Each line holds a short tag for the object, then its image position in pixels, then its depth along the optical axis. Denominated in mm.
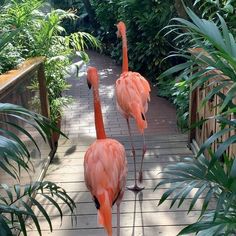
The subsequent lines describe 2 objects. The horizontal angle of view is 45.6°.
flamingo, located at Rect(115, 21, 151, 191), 2379
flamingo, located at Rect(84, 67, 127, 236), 1592
